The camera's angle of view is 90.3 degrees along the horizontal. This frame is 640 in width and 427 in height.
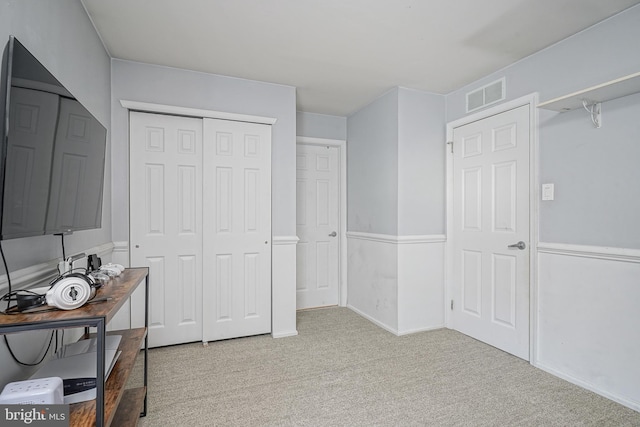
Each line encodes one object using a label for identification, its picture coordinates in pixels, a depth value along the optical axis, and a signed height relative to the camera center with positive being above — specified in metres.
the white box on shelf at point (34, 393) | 0.85 -0.49
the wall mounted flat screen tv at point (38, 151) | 0.99 +0.23
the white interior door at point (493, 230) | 2.58 -0.11
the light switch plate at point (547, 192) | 2.34 +0.20
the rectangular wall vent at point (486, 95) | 2.75 +1.11
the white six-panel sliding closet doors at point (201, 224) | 2.71 -0.07
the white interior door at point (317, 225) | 4.00 -0.10
